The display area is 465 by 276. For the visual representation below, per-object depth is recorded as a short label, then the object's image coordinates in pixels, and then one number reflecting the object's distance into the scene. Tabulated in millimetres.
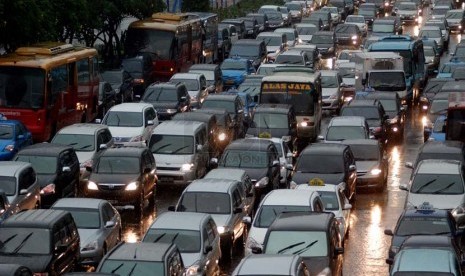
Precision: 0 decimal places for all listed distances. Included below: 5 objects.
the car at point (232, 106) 45781
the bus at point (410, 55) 56688
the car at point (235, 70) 58750
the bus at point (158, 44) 59000
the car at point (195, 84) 51594
